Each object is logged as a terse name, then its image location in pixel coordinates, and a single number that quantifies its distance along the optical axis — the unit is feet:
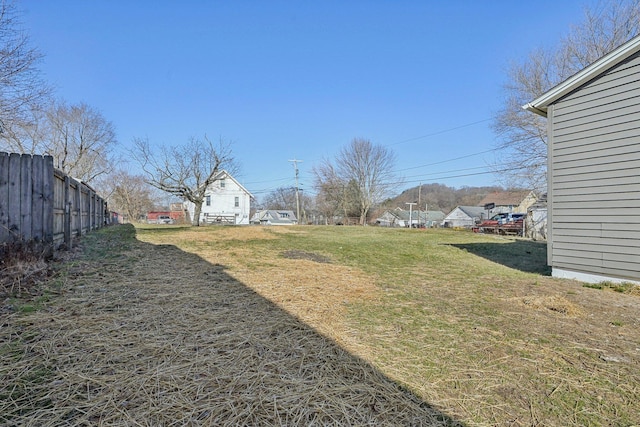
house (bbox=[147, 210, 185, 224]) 115.85
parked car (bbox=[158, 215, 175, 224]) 140.79
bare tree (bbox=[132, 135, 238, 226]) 72.54
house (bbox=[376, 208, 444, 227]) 149.79
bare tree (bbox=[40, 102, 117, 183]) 81.56
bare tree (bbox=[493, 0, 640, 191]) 45.93
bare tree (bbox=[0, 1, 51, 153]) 27.50
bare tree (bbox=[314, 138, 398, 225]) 116.26
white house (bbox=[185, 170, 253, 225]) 124.26
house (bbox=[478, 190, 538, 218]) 151.43
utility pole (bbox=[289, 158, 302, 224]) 121.84
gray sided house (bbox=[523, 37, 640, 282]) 14.48
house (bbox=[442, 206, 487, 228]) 162.20
